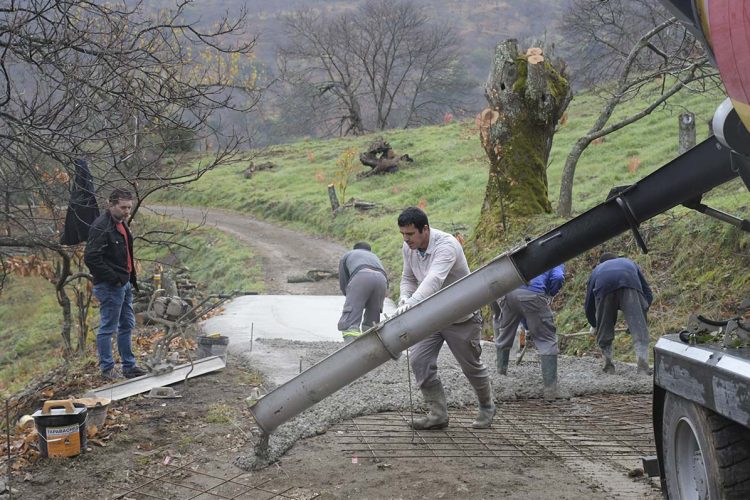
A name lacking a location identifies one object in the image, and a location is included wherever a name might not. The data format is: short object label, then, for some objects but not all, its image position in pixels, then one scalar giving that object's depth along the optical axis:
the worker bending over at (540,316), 8.06
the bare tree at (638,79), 12.33
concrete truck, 3.20
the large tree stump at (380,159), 29.84
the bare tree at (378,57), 47.88
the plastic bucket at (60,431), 5.84
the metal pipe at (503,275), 4.10
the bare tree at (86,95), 6.46
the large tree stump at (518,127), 13.50
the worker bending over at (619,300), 8.80
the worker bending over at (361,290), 9.35
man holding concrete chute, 6.22
